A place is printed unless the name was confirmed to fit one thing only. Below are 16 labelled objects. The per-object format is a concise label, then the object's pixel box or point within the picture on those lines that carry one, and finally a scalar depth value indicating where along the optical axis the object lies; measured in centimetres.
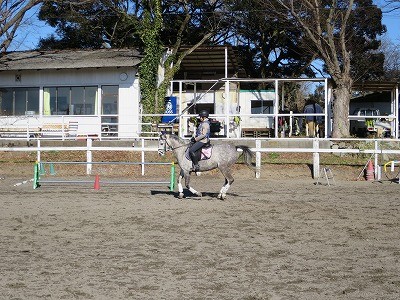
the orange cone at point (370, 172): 2158
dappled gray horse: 1584
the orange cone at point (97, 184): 1803
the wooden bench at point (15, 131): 2987
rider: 1562
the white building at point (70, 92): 3130
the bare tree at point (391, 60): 6762
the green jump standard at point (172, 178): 1723
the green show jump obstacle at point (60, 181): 1731
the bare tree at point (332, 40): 2816
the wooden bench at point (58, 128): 2871
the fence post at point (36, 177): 1811
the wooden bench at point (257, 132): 3085
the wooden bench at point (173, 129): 2902
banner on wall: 3245
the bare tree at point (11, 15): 3322
